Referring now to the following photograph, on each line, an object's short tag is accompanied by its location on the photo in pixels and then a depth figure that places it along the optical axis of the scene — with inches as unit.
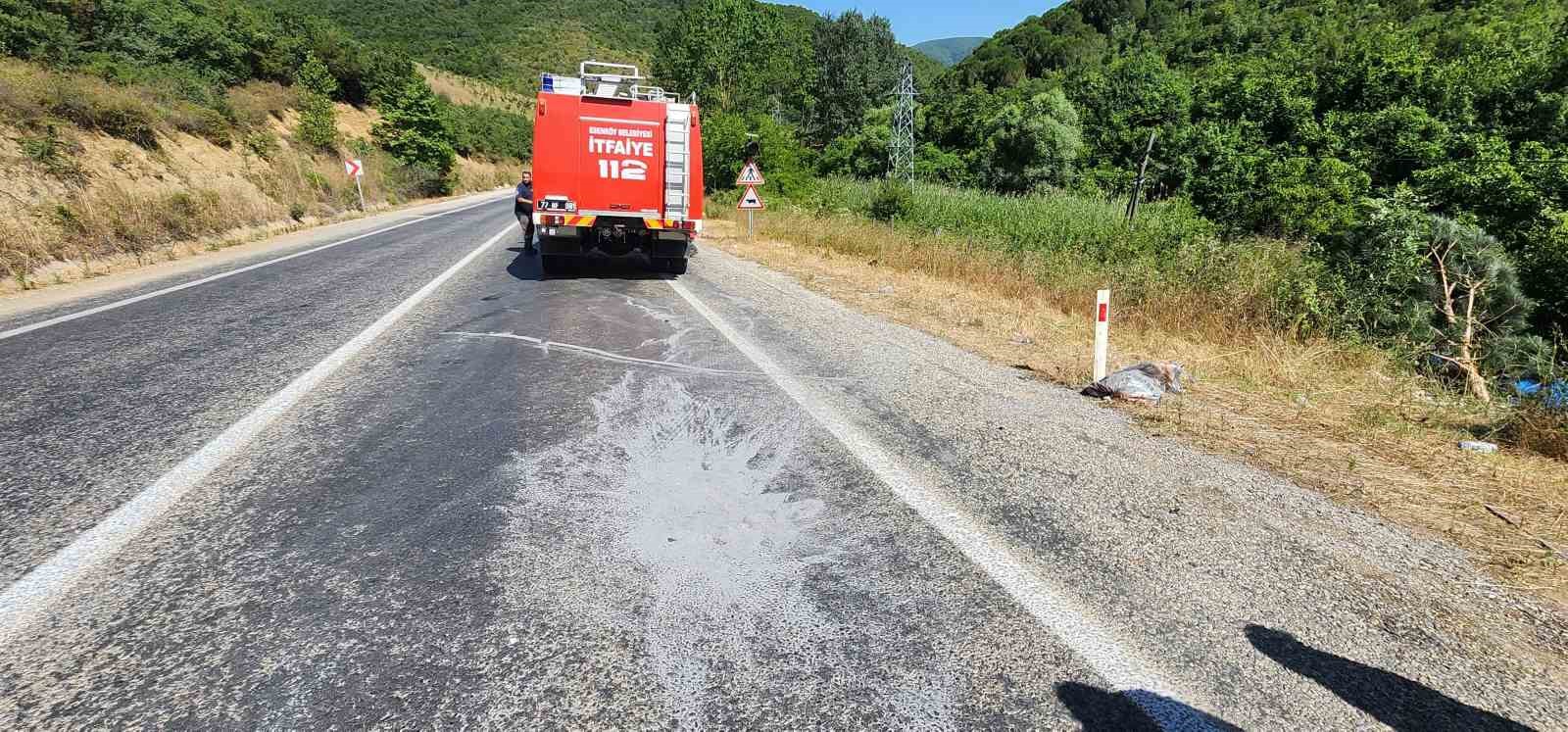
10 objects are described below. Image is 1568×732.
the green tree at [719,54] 1918.1
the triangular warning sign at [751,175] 674.3
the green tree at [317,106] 1229.7
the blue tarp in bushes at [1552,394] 174.0
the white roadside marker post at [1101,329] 213.3
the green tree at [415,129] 1558.8
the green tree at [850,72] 2886.3
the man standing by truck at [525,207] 519.5
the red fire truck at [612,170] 400.8
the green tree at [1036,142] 2018.9
